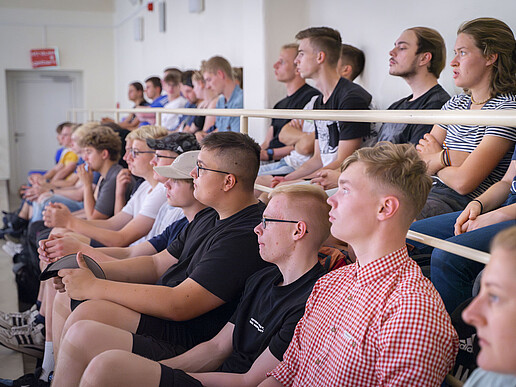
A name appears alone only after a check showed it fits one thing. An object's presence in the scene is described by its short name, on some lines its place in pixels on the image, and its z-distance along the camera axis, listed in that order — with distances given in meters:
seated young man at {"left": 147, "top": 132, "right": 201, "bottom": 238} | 2.84
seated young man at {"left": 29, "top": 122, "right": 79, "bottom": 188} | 5.79
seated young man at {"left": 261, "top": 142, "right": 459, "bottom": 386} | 1.10
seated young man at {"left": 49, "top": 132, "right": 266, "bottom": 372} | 1.82
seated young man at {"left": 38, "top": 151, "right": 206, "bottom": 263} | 2.34
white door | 10.14
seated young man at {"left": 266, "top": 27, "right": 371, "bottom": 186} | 2.99
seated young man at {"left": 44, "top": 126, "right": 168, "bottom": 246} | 2.95
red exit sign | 9.77
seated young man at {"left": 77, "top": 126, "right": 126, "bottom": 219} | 3.68
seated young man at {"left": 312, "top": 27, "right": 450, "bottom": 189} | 2.81
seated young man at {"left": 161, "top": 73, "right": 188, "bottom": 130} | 5.91
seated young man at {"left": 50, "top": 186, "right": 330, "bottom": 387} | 1.46
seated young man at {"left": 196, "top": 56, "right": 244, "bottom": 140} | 4.52
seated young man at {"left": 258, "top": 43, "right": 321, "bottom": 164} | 3.83
